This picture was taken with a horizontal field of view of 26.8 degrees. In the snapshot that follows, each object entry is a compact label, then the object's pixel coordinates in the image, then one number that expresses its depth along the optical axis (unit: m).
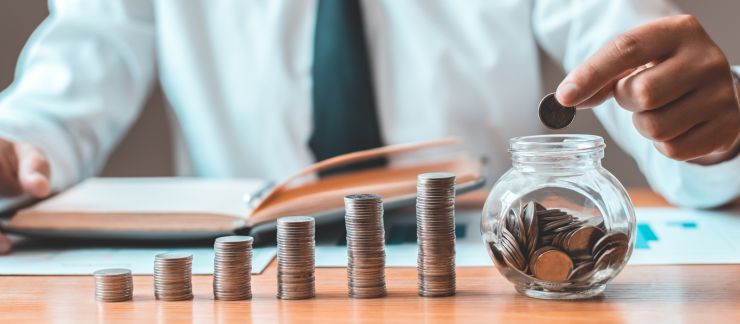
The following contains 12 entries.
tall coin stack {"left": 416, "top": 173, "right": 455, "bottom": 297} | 0.99
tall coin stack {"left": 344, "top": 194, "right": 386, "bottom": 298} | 1.00
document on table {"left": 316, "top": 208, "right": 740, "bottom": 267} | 1.09
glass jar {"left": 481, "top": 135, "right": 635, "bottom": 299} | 0.95
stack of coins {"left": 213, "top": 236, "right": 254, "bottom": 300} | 1.00
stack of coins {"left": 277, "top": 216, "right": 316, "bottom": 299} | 1.00
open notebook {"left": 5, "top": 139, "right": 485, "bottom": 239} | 1.17
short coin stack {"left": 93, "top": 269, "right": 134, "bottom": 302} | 1.01
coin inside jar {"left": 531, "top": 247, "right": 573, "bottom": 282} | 0.95
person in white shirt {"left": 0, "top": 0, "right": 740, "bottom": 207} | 1.52
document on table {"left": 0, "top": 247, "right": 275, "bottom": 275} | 1.11
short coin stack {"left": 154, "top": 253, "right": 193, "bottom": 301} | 1.01
